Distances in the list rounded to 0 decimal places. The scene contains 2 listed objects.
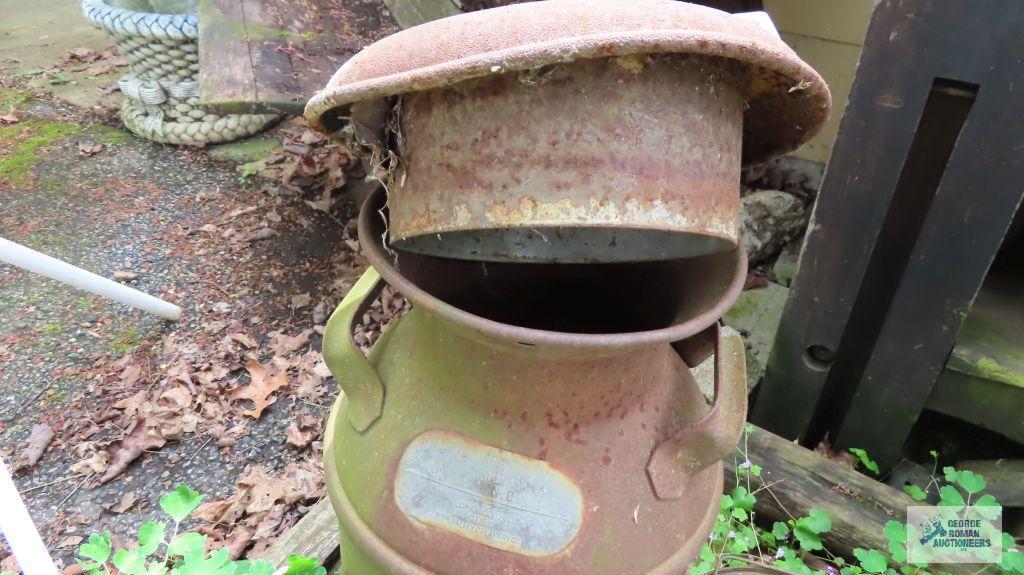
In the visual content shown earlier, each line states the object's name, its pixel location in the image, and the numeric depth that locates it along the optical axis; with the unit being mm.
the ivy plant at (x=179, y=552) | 1100
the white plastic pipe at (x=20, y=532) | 964
